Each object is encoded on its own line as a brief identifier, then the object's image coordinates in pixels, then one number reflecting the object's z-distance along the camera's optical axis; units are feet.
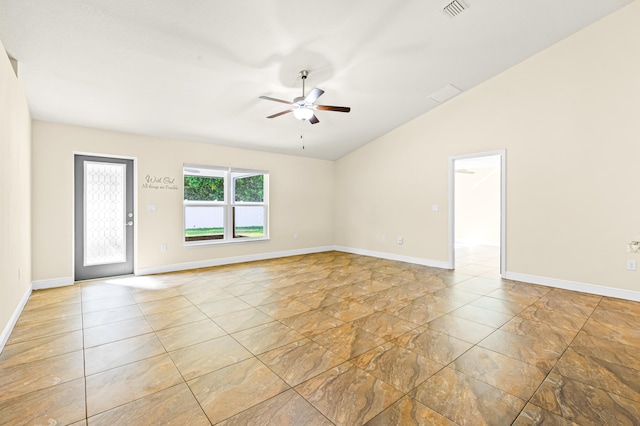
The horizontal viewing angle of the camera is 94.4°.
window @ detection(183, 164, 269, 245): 19.61
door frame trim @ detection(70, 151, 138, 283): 15.35
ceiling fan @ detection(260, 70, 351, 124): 11.60
